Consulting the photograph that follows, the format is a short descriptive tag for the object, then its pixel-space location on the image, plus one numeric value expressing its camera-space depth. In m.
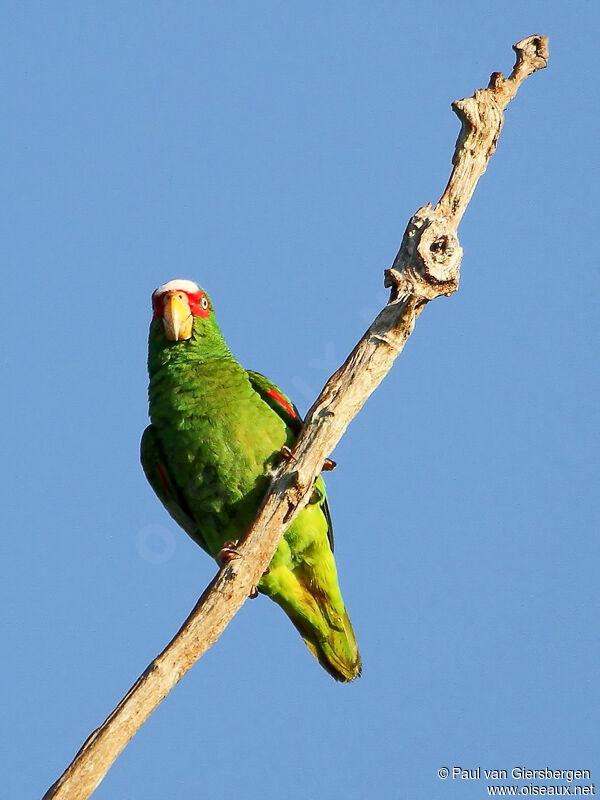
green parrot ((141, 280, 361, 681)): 11.37
